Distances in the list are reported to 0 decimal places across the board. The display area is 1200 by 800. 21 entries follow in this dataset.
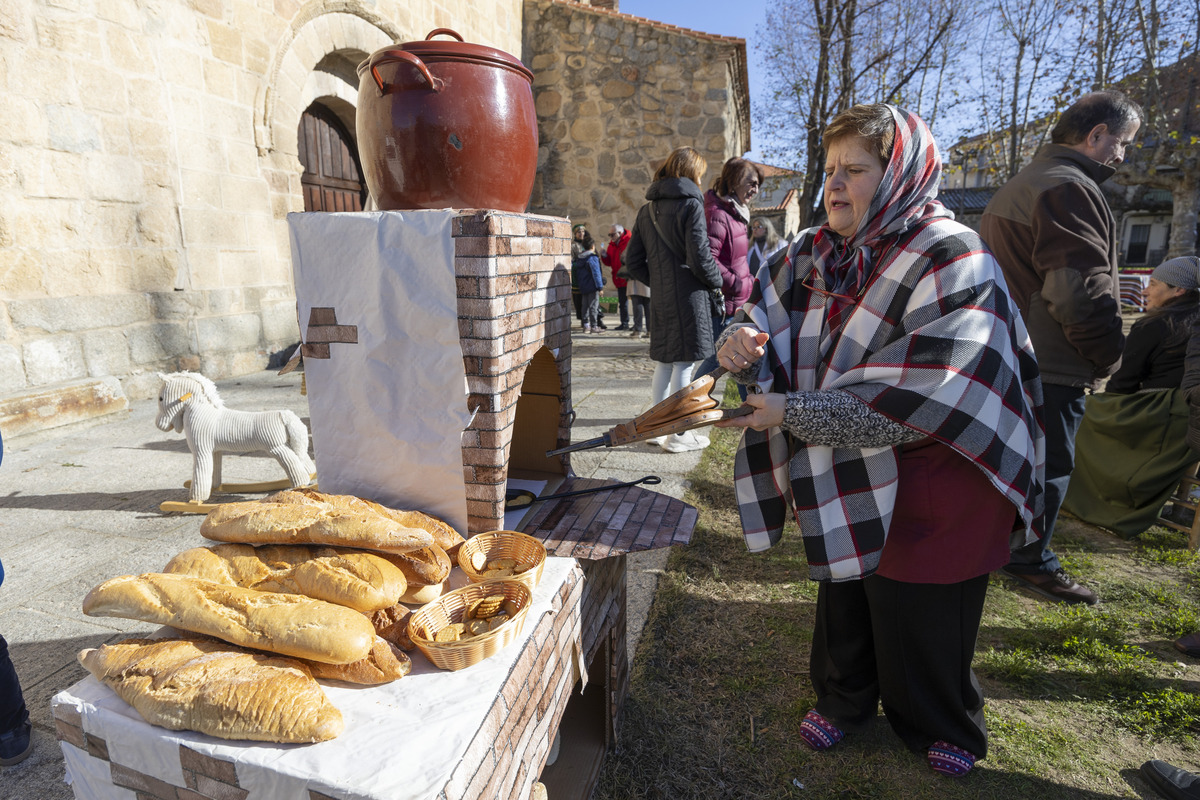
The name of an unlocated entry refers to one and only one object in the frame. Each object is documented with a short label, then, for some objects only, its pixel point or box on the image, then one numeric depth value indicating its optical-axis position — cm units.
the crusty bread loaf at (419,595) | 168
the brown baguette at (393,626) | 154
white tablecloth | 115
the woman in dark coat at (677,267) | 459
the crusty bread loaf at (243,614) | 136
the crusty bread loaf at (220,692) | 121
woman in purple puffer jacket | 486
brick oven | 179
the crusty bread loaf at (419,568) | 170
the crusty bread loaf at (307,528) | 164
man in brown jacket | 289
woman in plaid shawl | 171
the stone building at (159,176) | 483
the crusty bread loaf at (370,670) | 141
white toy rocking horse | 366
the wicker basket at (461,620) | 143
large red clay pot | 190
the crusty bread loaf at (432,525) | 188
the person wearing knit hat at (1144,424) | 400
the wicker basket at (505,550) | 178
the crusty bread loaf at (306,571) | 152
